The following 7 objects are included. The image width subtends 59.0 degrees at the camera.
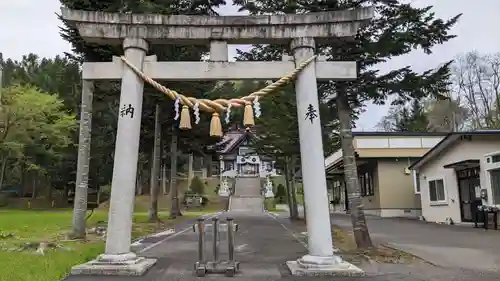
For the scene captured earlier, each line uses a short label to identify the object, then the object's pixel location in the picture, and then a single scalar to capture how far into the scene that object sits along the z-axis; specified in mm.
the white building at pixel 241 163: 61094
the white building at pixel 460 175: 17391
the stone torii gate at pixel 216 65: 8398
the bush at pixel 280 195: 50997
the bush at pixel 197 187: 51903
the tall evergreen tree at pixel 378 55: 10883
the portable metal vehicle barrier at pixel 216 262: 7871
